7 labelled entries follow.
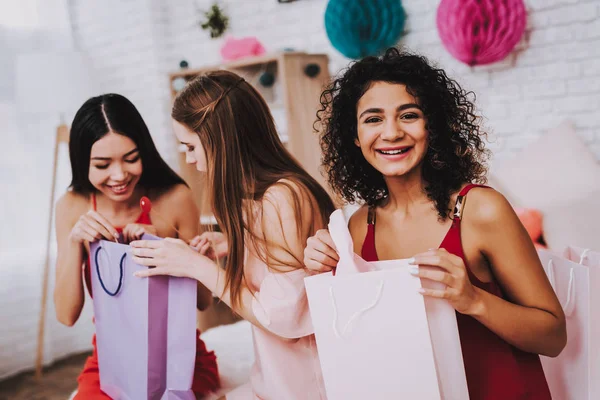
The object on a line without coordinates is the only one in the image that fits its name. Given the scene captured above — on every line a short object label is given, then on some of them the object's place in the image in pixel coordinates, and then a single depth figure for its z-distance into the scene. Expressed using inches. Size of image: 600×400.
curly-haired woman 44.1
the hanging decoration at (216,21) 148.9
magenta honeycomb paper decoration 97.7
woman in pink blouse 50.9
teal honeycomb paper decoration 110.5
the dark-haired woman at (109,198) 62.6
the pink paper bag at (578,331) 43.9
